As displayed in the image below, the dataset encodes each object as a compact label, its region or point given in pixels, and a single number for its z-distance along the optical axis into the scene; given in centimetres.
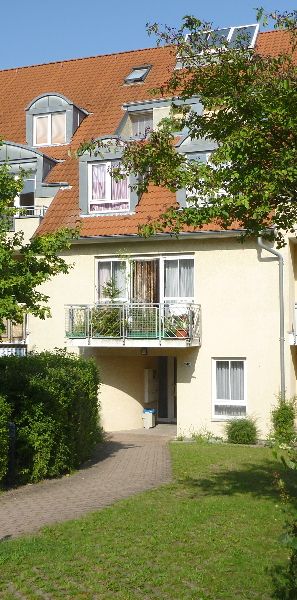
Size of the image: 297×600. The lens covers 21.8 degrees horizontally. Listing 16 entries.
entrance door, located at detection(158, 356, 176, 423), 2548
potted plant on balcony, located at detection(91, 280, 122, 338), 2161
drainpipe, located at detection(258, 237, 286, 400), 2066
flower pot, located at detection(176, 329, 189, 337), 2108
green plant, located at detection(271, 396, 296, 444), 2022
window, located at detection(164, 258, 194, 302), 2222
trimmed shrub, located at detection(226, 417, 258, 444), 2056
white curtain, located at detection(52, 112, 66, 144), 2659
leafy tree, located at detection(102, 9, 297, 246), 1031
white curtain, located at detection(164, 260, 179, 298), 2238
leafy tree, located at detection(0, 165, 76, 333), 1259
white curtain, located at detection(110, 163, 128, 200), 2305
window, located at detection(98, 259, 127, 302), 2275
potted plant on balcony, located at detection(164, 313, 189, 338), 2111
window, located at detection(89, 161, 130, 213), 2306
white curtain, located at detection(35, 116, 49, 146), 2688
